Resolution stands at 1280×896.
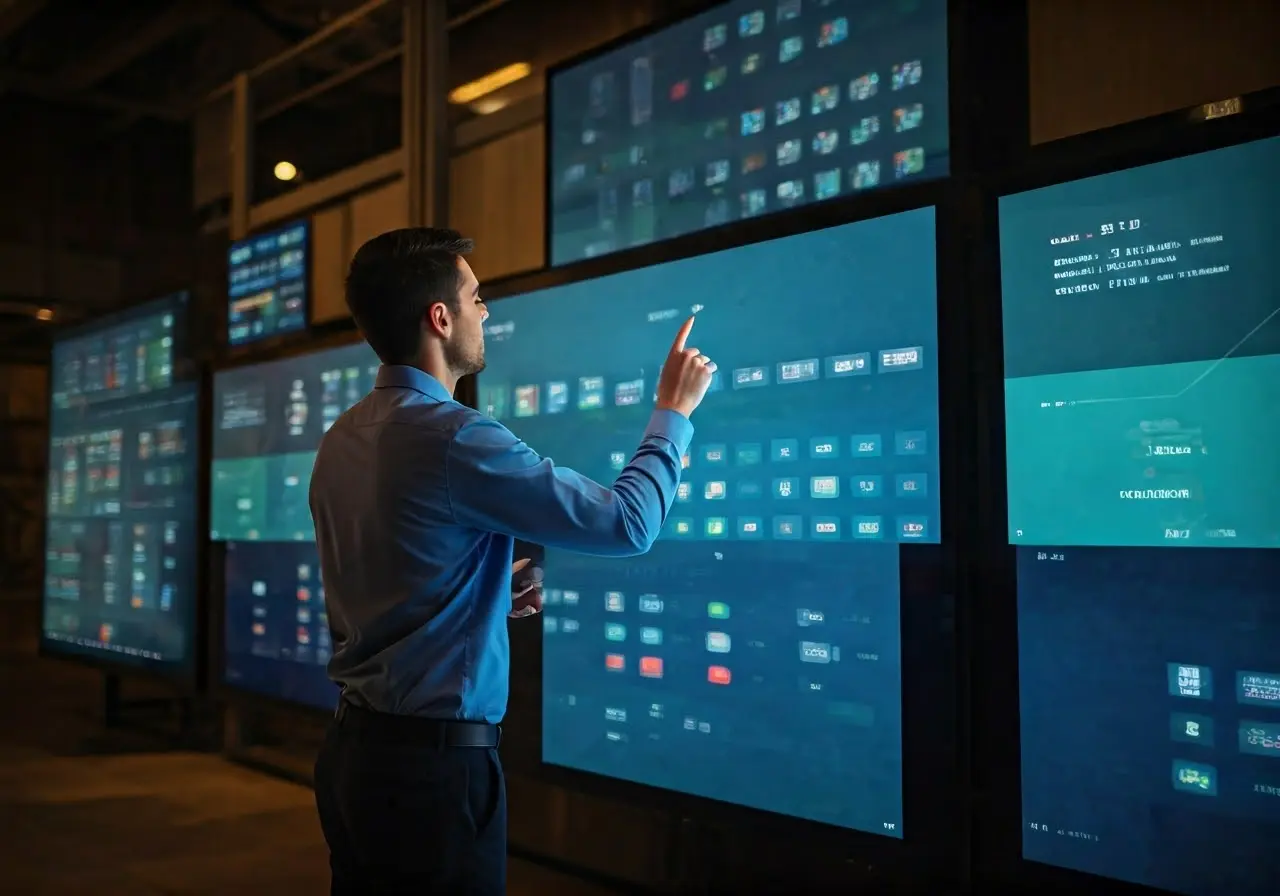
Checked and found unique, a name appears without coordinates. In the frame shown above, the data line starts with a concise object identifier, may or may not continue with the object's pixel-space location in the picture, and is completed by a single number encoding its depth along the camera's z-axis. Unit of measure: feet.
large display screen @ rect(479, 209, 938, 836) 6.39
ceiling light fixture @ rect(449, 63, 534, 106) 10.93
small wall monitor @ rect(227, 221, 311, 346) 12.62
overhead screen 6.73
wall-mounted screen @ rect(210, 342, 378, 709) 11.37
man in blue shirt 4.78
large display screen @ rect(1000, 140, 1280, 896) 5.13
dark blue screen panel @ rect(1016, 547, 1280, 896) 5.12
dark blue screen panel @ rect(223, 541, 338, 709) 11.37
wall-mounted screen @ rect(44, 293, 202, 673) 13.62
